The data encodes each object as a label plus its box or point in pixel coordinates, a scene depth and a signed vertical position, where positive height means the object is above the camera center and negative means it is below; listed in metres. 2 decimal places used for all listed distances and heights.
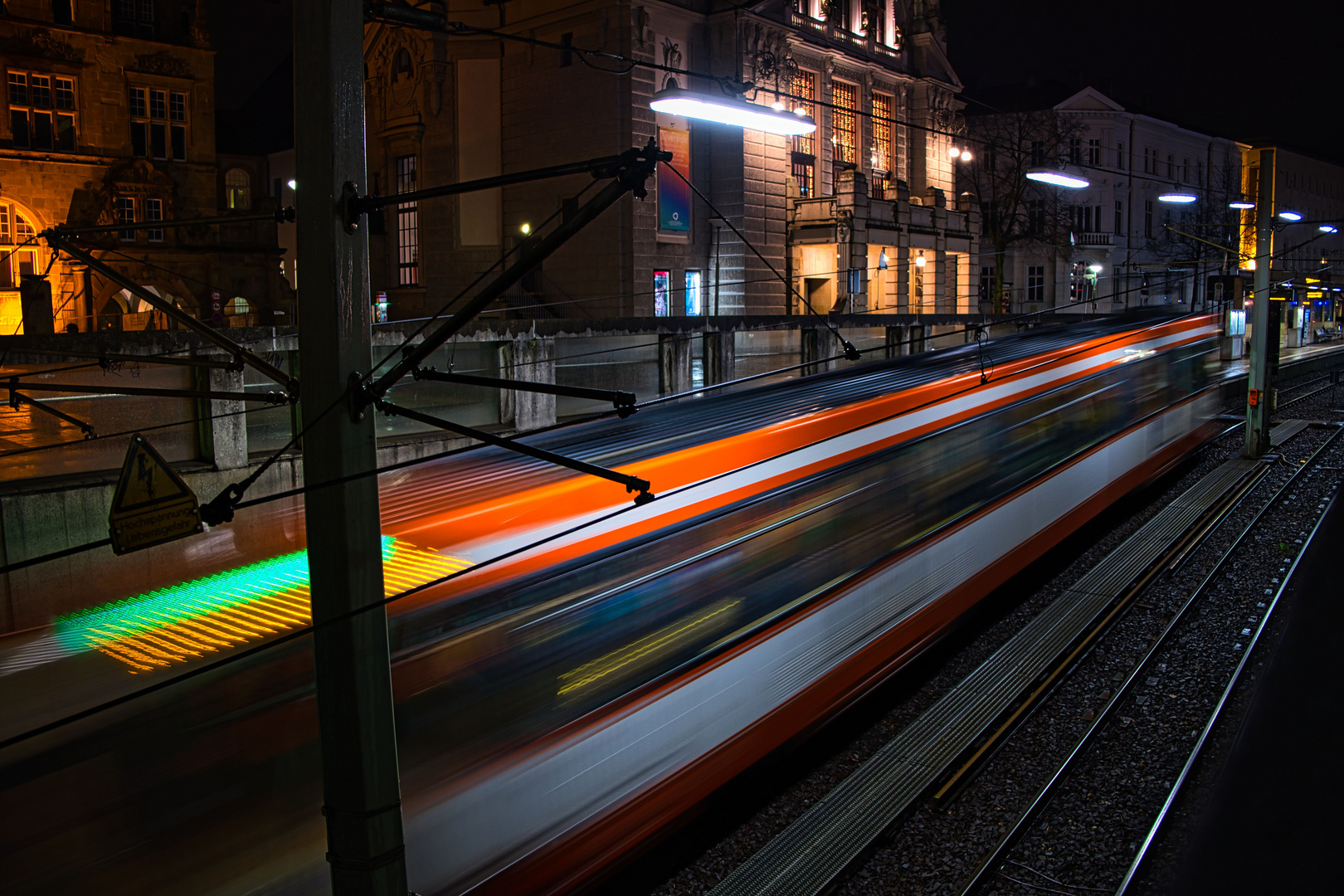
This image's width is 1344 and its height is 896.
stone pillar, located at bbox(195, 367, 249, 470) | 11.60 -1.08
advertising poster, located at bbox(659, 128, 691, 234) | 30.77 +4.56
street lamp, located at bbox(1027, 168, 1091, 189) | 17.83 +2.89
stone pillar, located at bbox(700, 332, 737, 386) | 19.70 -0.36
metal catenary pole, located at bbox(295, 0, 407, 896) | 3.97 -0.57
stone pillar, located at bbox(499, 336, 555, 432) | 15.08 -0.88
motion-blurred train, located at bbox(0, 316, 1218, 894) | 4.20 -1.76
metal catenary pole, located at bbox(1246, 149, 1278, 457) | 19.44 +0.03
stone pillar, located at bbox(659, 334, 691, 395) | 18.70 -0.43
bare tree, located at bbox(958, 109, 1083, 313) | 45.62 +8.24
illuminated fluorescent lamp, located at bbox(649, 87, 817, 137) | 12.82 +3.09
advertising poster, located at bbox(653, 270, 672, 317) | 30.83 +1.53
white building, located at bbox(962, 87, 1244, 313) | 53.66 +7.20
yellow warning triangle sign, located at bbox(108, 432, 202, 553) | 3.89 -0.66
